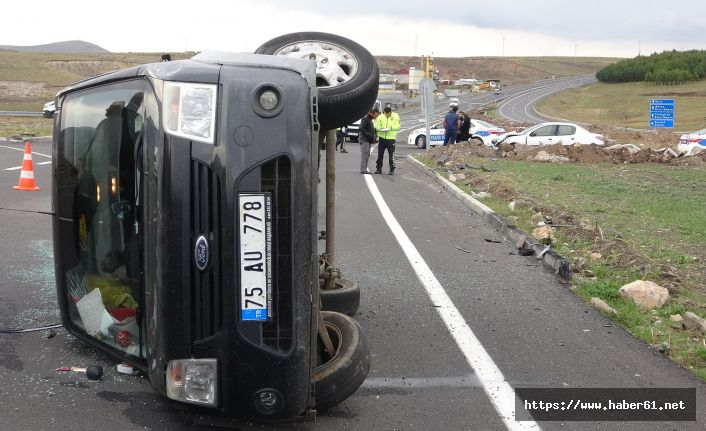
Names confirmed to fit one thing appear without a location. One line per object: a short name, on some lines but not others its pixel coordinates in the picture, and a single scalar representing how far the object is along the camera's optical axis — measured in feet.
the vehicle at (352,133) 126.50
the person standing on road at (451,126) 85.76
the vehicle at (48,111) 133.90
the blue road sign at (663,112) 122.21
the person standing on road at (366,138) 65.98
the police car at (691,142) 92.12
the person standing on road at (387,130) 65.21
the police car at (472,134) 113.80
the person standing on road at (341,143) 95.61
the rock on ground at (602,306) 23.09
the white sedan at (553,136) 97.50
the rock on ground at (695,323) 20.88
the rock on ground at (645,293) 23.76
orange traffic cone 46.93
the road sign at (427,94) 92.12
